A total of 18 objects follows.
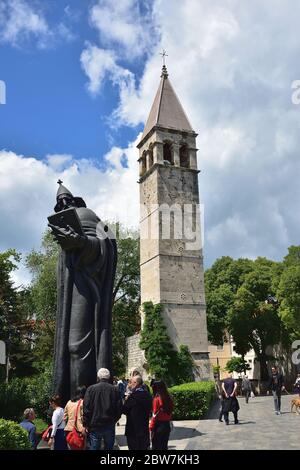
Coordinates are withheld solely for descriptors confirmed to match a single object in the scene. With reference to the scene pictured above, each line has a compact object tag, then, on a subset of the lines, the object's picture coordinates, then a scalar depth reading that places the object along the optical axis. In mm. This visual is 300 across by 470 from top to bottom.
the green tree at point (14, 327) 29547
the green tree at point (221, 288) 36875
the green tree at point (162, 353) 28984
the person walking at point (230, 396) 13352
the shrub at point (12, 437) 4711
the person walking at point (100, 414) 5035
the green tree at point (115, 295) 32781
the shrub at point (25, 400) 11016
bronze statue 6711
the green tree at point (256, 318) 34562
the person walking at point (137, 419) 5363
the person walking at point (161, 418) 6516
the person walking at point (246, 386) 22016
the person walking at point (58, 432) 5895
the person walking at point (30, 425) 6643
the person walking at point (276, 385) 15156
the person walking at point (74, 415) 5562
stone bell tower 30750
